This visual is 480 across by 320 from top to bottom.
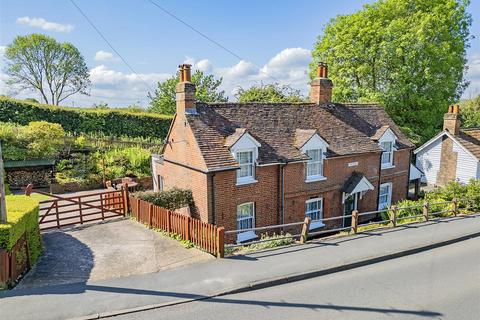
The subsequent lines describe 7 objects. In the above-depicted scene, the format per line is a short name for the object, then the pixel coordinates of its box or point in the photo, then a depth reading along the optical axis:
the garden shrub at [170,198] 16.14
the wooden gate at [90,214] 16.03
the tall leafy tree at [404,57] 28.31
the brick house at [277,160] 16.03
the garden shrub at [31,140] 25.08
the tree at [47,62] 46.25
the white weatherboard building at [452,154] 26.67
